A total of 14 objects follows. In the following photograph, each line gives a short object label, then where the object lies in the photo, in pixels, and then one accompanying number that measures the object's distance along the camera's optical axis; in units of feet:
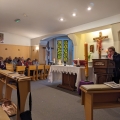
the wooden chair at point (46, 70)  22.84
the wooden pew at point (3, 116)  3.53
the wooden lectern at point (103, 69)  10.35
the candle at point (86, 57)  10.85
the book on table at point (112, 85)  5.73
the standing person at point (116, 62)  11.46
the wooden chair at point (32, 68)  20.57
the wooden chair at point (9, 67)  18.40
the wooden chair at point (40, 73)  21.86
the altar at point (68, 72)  13.23
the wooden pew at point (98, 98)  5.51
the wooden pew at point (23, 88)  7.13
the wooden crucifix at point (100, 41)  17.88
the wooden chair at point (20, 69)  19.00
